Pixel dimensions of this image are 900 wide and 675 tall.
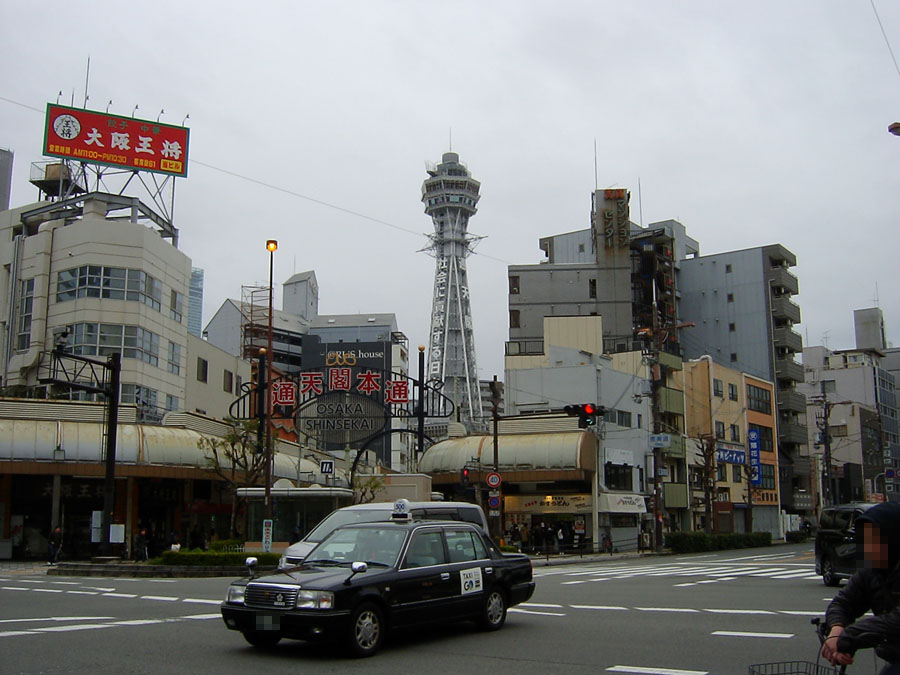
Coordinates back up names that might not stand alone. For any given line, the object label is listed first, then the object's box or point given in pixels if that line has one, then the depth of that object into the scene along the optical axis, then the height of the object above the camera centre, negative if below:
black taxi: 9.21 -0.95
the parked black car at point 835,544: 18.09 -0.98
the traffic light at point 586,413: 28.73 +2.64
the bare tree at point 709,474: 53.78 +1.38
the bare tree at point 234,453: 35.56 +1.98
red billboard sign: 47.31 +19.12
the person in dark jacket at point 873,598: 4.41 -0.53
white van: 15.78 -0.29
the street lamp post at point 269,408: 28.61 +3.12
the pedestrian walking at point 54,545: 32.45 -1.53
